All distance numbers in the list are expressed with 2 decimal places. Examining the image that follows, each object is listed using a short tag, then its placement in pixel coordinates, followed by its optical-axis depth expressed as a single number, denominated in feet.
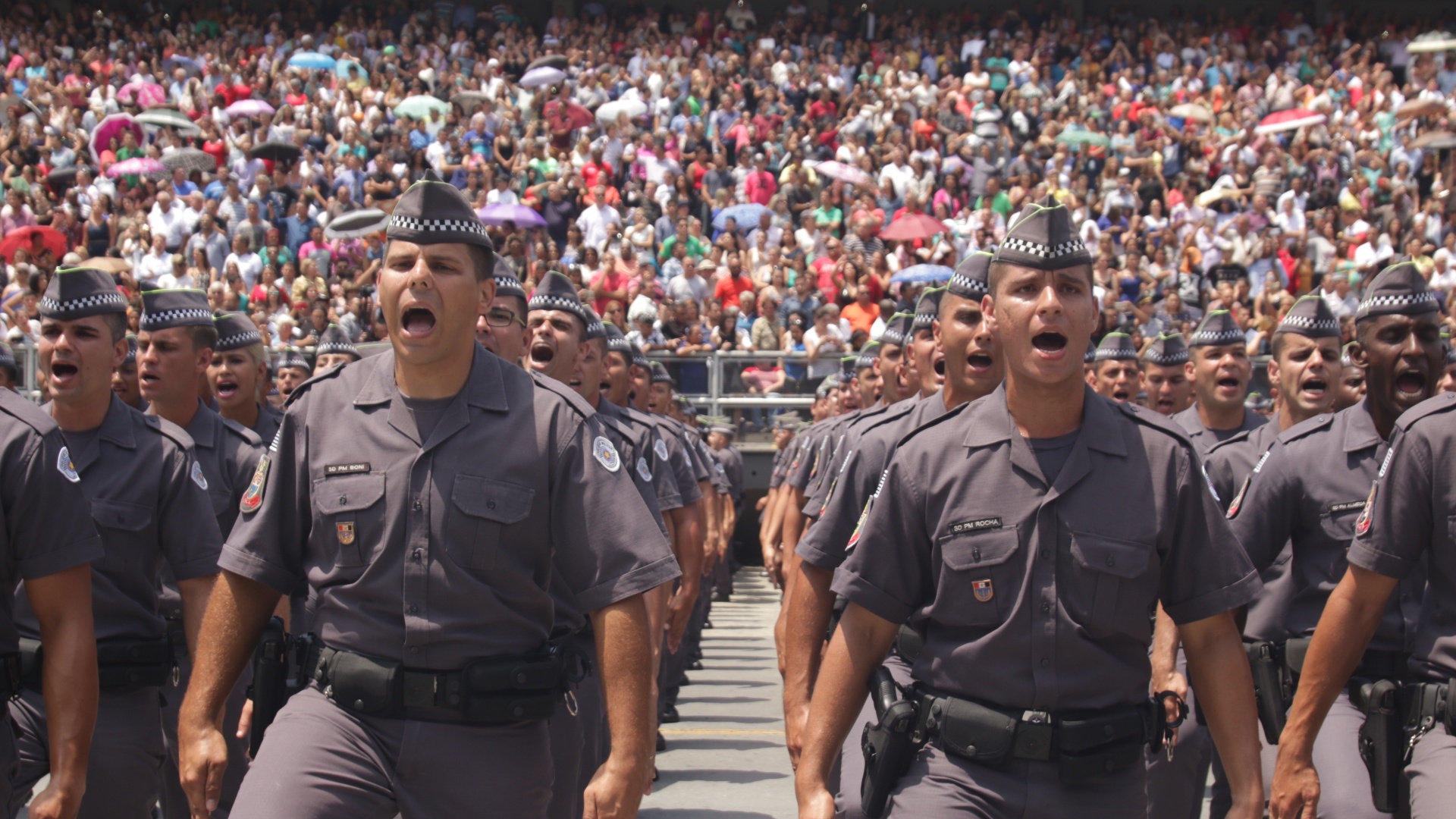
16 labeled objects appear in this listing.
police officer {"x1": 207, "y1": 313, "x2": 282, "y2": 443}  26.73
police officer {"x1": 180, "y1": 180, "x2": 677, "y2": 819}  13.73
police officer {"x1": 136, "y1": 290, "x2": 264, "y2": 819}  20.76
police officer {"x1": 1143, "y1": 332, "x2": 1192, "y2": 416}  33.40
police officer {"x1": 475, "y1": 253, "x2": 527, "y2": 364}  22.03
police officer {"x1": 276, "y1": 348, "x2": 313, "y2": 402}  35.09
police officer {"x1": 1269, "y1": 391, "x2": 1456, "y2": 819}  15.37
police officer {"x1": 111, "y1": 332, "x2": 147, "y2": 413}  24.27
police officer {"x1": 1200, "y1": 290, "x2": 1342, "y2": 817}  23.16
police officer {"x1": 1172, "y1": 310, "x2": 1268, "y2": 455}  28.25
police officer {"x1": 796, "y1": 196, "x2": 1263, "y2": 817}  13.42
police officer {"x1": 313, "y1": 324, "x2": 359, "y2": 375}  31.63
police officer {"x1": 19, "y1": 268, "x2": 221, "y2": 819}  18.17
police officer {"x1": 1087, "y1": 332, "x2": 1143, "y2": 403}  33.01
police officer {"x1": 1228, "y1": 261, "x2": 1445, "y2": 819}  17.84
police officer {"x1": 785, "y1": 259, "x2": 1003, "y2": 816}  16.35
